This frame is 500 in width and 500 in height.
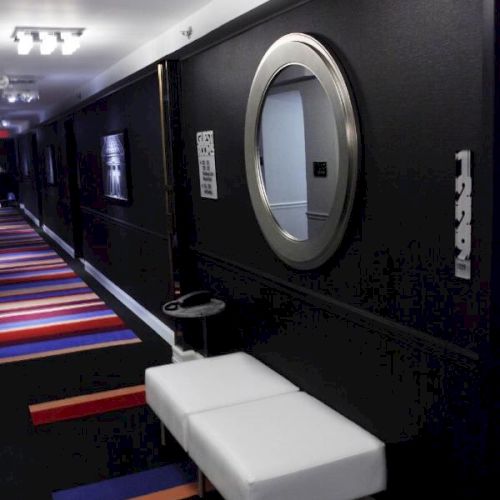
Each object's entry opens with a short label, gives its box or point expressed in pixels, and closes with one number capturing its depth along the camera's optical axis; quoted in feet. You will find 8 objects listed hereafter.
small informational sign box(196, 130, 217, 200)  13.33
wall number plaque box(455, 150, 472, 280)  6.55
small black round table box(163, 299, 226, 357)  12.53
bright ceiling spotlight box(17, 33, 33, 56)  17.97
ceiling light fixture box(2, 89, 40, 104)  28.09
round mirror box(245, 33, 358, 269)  8.61
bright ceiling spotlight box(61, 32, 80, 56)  18.62
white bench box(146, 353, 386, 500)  7.71
